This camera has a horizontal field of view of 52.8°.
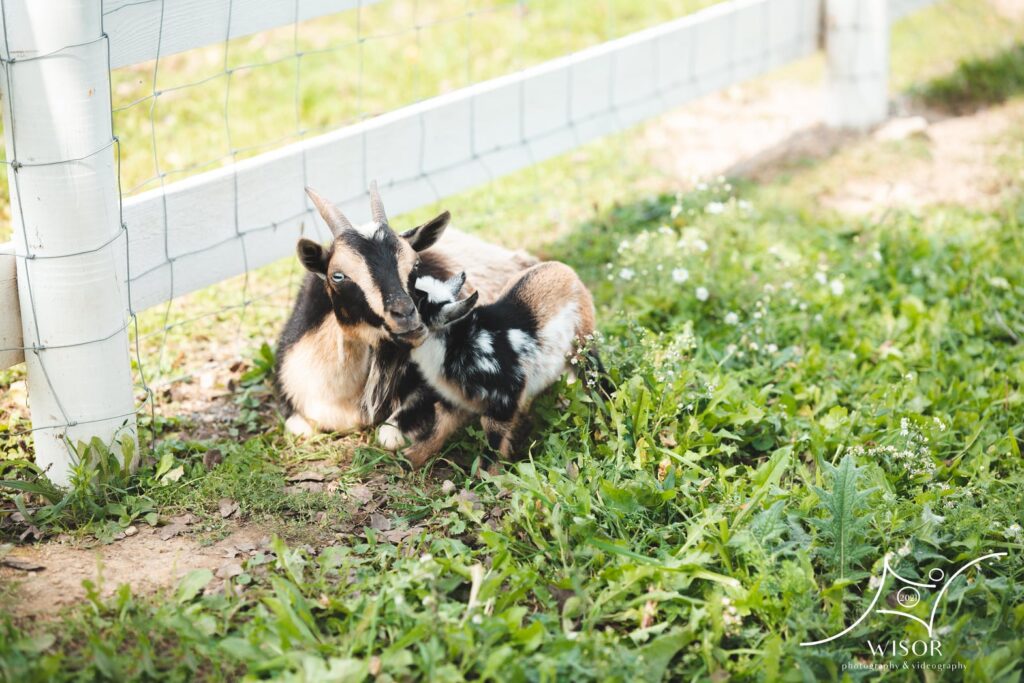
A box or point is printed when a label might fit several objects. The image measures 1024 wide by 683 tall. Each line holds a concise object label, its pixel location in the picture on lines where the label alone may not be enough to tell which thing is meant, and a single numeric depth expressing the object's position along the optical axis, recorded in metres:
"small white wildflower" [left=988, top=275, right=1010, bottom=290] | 4.96
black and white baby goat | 3.52
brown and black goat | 3.40
